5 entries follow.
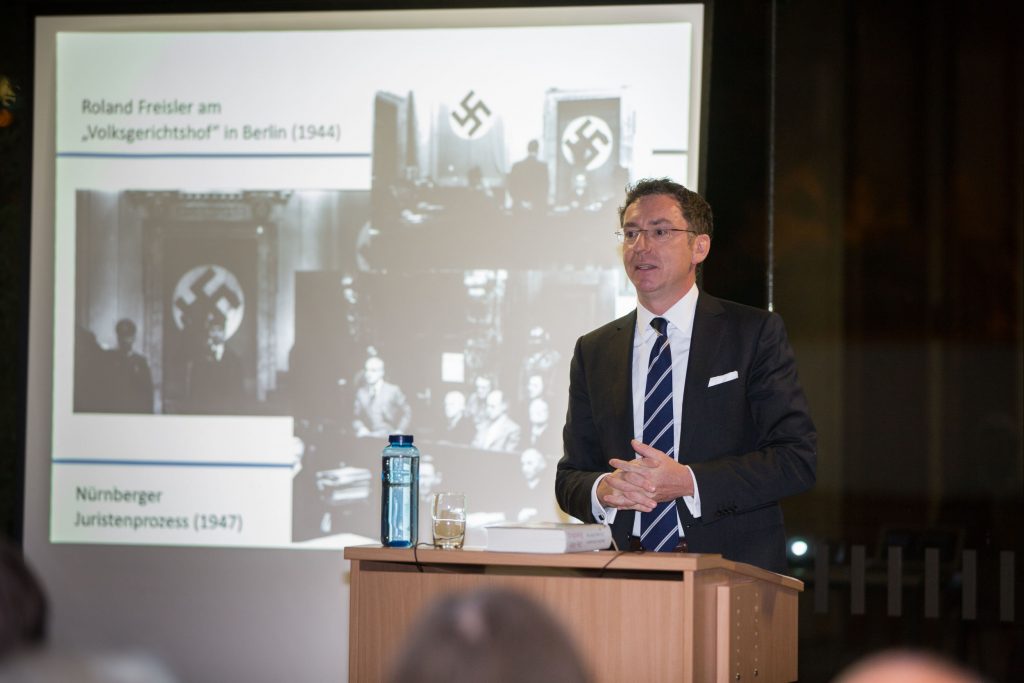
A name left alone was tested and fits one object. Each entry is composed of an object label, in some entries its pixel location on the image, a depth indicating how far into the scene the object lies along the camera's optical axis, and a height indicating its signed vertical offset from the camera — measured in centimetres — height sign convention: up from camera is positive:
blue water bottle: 574 -36
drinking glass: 568 -41
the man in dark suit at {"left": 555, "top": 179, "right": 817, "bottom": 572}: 612 -16
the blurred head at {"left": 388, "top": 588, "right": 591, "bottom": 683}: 194 -24
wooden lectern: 505 -55
